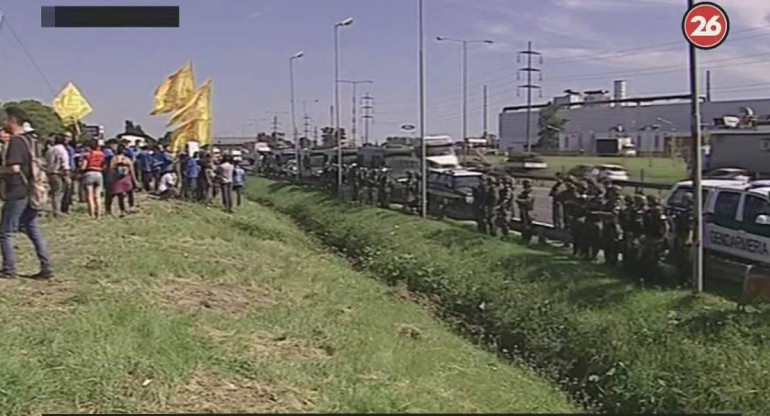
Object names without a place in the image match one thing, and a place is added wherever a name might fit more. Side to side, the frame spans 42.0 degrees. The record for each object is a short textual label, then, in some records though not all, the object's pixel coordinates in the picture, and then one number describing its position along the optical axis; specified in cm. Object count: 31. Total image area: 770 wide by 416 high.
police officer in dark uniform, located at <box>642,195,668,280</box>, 1567
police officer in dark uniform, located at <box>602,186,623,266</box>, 1706
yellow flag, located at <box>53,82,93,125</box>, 2941
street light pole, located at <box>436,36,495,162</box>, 5516
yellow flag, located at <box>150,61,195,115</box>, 3381
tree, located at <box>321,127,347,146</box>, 7116
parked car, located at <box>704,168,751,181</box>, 2549
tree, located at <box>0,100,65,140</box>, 5471
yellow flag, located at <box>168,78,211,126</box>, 3347
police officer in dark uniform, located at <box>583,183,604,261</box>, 1770
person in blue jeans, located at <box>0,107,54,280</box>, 1094
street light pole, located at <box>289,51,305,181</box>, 6237
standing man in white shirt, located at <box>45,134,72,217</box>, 1828
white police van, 1525
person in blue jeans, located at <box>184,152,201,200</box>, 3044
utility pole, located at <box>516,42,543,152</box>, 7557
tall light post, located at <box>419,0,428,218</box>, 2927
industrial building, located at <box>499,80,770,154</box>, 6669
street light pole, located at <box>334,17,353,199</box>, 4177
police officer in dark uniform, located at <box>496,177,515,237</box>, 2288
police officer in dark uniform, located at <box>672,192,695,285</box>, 1523
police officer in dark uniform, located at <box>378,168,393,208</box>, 3488
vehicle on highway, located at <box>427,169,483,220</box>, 2975
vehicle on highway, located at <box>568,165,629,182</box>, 2265
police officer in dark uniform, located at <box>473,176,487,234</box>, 2355
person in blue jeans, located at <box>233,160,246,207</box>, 3077
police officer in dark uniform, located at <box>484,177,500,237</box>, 2292
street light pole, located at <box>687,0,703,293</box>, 1434
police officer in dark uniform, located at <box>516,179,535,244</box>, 2177
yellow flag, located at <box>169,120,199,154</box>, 3384
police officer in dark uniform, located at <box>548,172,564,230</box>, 2109
